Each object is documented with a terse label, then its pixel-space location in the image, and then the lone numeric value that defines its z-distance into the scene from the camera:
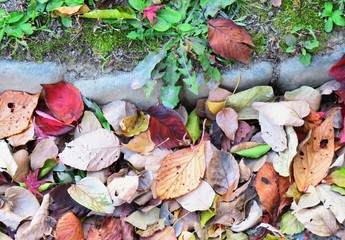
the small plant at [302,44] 1.83
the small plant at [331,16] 1.82
